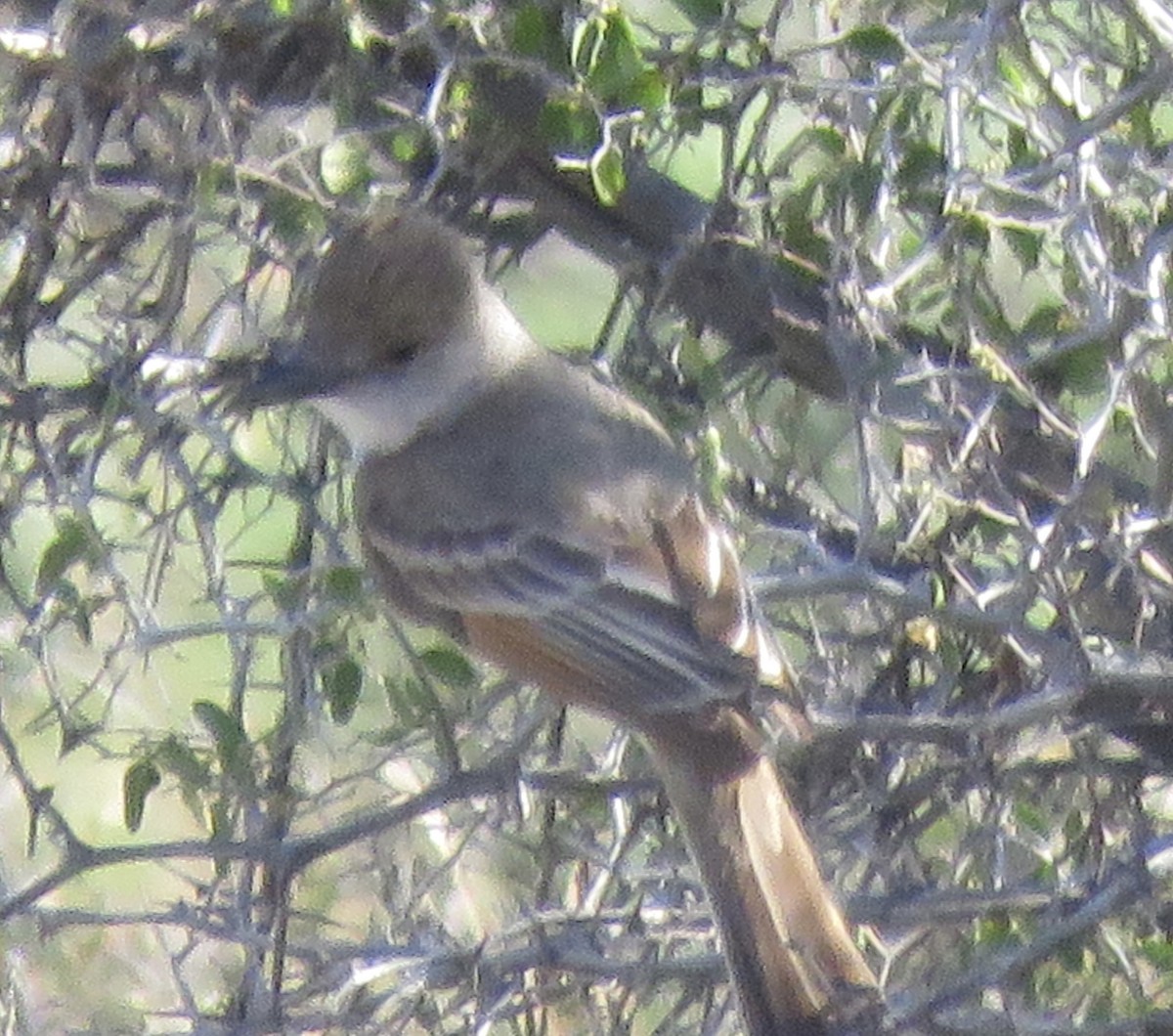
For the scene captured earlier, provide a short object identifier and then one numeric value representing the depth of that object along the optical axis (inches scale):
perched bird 240.2
